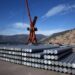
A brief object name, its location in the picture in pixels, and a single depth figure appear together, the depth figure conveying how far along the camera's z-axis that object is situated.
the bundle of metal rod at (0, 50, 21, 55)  14.04
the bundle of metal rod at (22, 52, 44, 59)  11.70
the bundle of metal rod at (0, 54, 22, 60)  13.72
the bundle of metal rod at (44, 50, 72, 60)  10.71
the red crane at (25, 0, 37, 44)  36.01
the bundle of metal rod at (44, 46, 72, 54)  10.84
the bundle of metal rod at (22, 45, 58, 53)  12.71
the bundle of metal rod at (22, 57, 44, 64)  11.64
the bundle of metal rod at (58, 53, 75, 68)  9.85
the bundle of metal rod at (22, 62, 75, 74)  9.86
